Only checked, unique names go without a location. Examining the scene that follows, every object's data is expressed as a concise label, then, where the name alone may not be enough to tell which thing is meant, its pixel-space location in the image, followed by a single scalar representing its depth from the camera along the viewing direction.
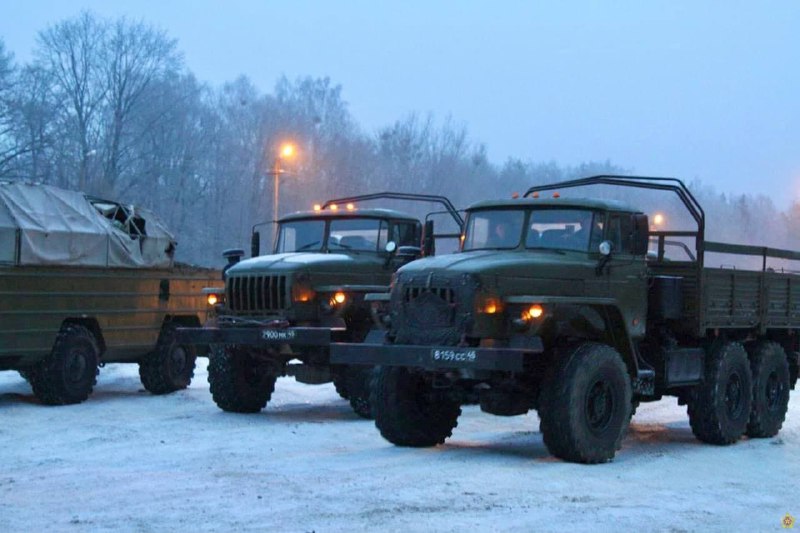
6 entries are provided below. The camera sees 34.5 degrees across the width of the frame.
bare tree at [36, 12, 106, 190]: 51.19
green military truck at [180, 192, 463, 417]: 15.27
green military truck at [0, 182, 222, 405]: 16.25
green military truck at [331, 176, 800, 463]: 11.69
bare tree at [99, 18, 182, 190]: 51.75
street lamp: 29.75
